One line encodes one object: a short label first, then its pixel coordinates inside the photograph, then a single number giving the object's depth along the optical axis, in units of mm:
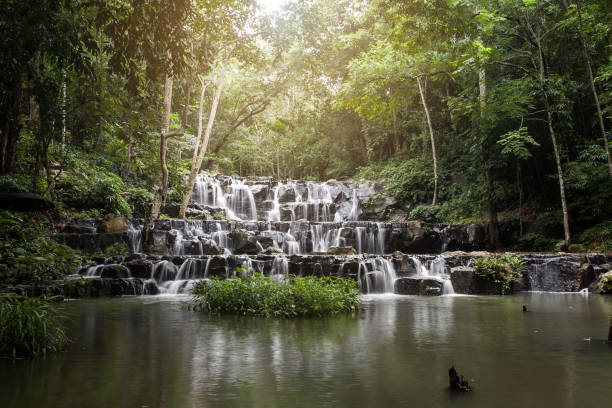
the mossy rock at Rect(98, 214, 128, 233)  16500
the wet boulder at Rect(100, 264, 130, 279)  12102
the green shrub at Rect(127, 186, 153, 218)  20766
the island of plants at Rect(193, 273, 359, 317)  8023
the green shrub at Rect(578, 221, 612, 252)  14922
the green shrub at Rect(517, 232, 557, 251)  17073
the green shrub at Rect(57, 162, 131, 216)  17516
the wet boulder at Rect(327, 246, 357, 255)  15670
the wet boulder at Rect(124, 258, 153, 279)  12430
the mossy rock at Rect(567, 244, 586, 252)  15197
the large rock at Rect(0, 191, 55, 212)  7141
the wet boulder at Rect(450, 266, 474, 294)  12211
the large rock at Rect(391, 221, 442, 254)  18844
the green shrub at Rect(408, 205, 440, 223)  22625
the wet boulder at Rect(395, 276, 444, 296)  12031
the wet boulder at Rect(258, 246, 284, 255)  15034
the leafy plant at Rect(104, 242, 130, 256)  15148
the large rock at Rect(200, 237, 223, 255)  16125
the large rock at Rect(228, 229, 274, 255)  17156
